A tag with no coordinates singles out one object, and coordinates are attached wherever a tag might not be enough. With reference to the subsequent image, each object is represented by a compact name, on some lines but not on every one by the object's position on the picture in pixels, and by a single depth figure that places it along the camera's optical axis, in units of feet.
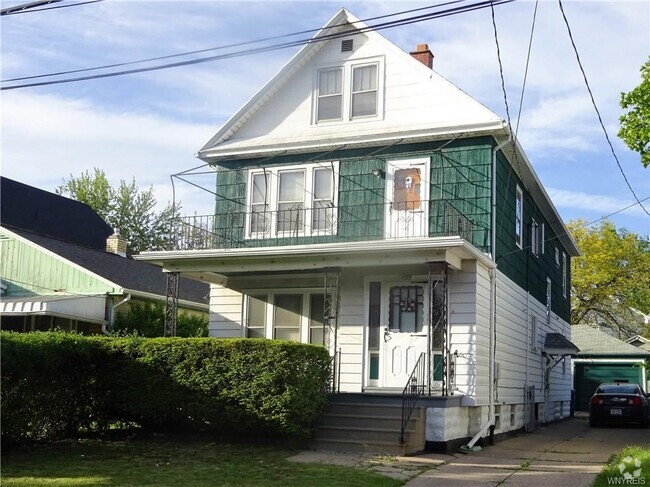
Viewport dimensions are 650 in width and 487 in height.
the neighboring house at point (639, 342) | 129.49
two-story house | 50.44
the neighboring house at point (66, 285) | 68.90
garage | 114.00
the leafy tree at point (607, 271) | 137.69
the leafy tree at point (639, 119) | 49.32
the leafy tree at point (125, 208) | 166.81
